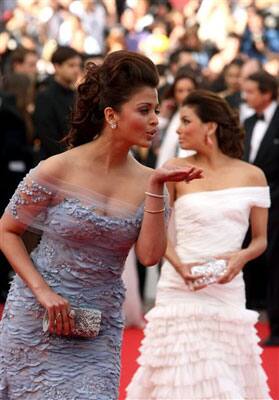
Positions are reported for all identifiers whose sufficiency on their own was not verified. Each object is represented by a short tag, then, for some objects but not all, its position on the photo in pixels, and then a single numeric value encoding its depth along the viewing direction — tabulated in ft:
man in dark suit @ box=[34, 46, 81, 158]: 45.59
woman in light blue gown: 19.41
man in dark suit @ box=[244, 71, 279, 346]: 47.52
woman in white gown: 28.87
